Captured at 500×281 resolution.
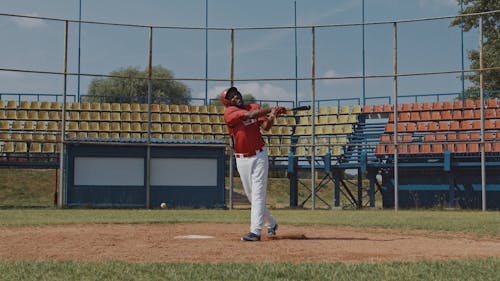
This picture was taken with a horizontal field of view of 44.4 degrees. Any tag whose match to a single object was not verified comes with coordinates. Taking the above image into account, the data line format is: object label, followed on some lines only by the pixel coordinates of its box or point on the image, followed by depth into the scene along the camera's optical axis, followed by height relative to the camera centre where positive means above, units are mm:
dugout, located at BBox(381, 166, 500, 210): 22750 -1016
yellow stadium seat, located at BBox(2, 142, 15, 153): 24250 +374
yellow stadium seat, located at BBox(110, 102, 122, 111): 27548 +2309
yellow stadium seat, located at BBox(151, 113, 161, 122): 27391 +1860
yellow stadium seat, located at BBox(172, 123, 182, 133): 26909 +1351
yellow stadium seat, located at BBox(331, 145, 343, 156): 24719 +418
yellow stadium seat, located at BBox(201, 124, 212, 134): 27016 +1371
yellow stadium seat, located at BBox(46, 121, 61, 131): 26064 +1388
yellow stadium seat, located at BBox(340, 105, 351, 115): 27011 +2231
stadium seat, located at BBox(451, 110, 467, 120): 24969 +1909
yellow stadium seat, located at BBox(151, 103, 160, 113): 27750 +2343
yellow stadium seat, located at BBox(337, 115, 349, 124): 26547 +1804
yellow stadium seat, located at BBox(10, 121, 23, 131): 25953 +1359
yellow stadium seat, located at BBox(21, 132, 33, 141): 24717 +833
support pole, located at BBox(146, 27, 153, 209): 21266 -57
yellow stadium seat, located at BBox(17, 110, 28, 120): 26166 +1851
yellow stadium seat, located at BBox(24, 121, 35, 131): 25797 +1366
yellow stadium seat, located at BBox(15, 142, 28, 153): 24594 +403
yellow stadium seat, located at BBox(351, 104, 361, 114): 26906 +2279
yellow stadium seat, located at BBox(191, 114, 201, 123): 27547 +1847
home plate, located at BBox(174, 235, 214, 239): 9262 -1189
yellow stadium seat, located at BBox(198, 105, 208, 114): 27891 +2280
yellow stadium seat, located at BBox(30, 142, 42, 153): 24570 +372
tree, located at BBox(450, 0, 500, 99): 28938 +5329
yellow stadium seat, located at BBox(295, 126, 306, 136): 26675 +1311
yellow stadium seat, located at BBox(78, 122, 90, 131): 25938 +1350
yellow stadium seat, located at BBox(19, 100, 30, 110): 27188 +2363
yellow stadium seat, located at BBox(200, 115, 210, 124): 27461 +1800
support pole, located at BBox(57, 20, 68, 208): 20312 +513
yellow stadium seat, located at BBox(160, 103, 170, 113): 27831 +2307
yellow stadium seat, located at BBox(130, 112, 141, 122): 26906 +1828
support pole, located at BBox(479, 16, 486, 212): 19359 +1678
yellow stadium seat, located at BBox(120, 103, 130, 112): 27547 +2310
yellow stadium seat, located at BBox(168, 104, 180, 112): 27969 +2320
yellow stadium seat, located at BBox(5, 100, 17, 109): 27000 +2339
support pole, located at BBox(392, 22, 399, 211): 20080 +2268
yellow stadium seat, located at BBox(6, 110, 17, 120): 26328 +1853
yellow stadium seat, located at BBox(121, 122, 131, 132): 26445 +1350
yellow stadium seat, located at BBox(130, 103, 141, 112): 27698 +2318
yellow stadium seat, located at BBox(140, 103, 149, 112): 27691 +2303
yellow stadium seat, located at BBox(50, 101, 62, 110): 27375 +2347
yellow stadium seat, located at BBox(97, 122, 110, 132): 26250 +1371
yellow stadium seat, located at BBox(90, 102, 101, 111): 27734 +2358
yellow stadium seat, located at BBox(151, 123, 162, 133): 27025 +1389
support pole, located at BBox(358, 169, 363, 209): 24736 -1142
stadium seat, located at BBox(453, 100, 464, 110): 25578 +2394
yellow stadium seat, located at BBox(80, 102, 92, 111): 27625 +2340
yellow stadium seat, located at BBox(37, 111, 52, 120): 26344 +1823
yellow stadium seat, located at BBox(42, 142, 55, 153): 24488 +376
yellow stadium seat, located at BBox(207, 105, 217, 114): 27875 +2281
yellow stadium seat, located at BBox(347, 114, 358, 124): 26438 +1798
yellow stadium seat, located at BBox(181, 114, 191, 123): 27522 +1842
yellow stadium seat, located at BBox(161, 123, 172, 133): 26933 +1392
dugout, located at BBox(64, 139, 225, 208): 21422 -556
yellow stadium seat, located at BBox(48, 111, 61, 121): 26375 +1806
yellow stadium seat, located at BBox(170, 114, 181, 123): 27486 +1833
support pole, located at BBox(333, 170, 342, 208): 24453 -1000
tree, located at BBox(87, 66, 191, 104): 54088 +6647
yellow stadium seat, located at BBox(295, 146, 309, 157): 25022 +329
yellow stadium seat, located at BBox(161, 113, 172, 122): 27386 +1863
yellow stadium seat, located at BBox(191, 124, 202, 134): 26891 +1360
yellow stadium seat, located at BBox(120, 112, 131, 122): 26945 +1864
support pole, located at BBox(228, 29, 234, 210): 20500 +173
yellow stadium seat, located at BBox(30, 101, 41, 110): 27141 +2319
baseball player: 8680 +164
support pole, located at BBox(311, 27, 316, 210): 20845 +2389
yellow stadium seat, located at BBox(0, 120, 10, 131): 25734 +1353
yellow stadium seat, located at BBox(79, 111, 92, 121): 26391 +1808
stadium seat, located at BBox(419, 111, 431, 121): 25444 +1929
